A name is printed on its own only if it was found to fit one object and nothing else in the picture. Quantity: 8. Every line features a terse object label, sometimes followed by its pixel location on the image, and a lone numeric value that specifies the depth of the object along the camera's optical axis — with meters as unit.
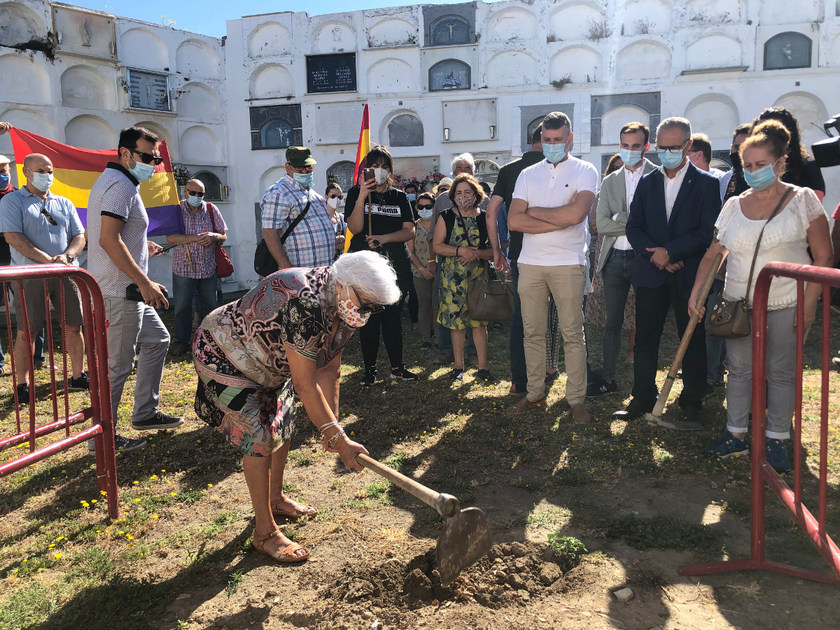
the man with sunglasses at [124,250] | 3.98
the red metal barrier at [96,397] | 3.31
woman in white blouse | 3.58
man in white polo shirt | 4.65
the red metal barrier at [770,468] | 2.15
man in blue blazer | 4.47
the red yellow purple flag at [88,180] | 8.57
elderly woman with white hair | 2.65
